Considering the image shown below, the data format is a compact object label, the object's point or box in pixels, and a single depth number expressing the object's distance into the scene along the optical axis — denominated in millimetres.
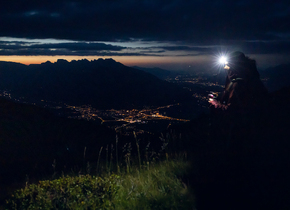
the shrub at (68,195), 3967
